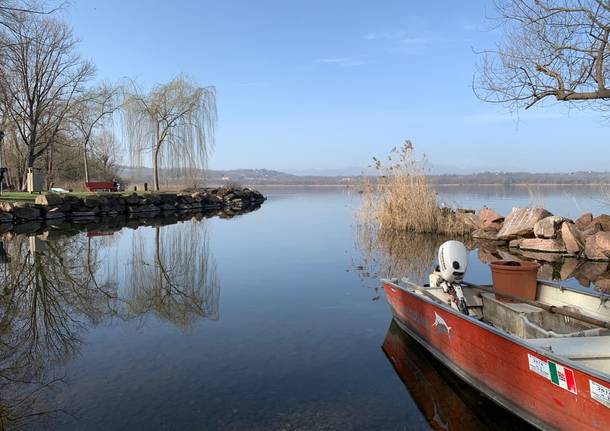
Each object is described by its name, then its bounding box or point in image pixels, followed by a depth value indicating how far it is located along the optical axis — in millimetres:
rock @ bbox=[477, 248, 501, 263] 13187
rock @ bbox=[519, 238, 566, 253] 14461
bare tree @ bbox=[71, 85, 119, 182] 35188
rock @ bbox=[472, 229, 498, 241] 17312
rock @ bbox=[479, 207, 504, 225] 18188
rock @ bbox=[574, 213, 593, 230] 15945
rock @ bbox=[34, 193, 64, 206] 23014
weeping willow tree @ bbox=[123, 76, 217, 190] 35719
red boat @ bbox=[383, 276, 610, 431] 3621
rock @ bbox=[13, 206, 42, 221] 21059
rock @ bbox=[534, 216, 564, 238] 14930
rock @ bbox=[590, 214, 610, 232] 14942
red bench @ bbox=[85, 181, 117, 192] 31445
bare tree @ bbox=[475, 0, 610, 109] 10398
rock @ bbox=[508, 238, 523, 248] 16008
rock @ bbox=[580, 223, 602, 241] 14562
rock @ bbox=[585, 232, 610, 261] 13141
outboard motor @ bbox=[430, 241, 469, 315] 5938
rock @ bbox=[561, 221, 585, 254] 14023
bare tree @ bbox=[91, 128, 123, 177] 41938
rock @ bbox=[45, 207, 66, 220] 22823
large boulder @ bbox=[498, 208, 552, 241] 16219
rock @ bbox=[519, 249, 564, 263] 13540
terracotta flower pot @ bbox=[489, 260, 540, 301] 6270
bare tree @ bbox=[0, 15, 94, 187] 28500
